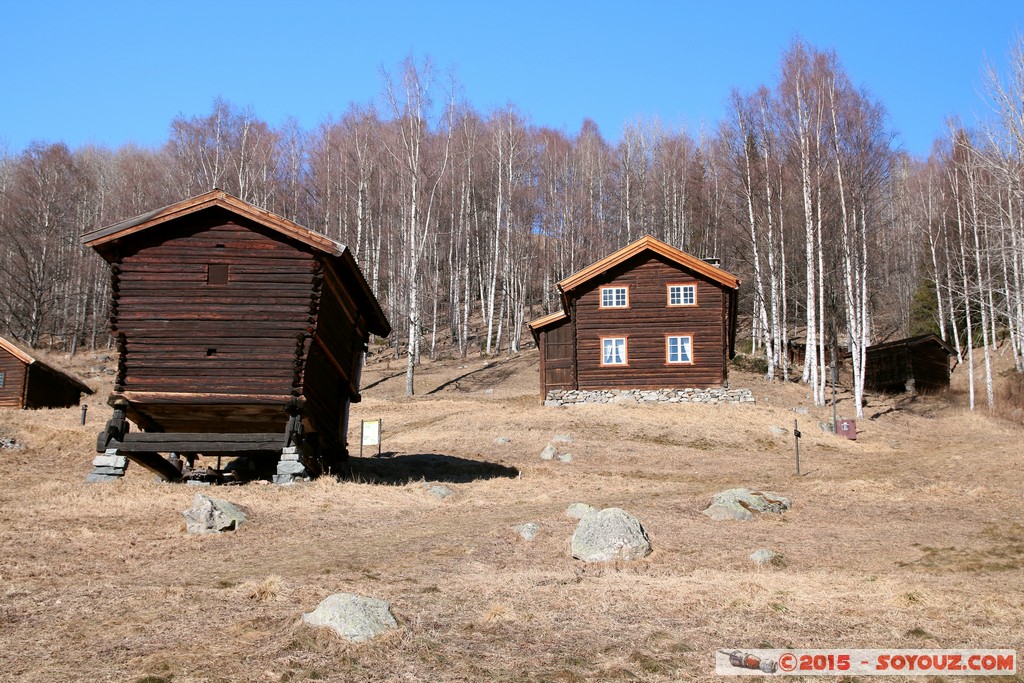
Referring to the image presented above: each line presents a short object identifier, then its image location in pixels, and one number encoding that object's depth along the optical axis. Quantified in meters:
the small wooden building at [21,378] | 41.34
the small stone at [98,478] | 21.21
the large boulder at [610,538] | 14.12
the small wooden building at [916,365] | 53.16
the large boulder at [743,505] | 18.19
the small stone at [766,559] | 13.84
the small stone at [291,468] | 21.30
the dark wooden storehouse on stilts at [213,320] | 21.30
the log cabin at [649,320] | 39.41
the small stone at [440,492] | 21.03
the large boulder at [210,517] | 16.12
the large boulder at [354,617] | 9.49
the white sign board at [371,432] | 27.78
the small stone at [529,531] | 15.73
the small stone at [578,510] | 17.53
